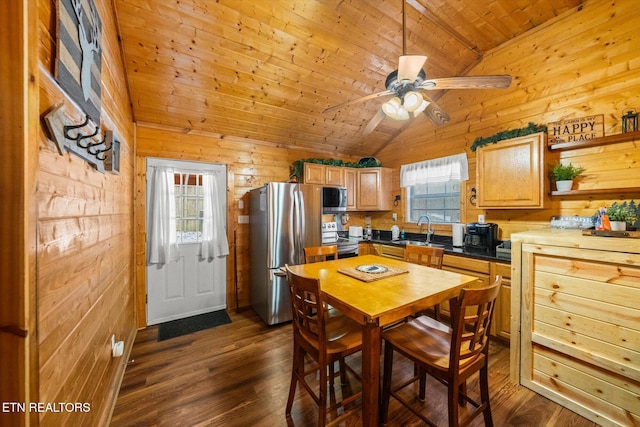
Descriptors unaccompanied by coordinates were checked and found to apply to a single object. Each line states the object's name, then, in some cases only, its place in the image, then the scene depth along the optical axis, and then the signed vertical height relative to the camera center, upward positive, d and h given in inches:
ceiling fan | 63.4 +35.6
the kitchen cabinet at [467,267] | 103.0 -24.9
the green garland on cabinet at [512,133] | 100.0 +33.3
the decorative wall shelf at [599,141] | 81.6 +25.0
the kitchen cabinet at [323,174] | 148.0 +24.1
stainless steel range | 140.9 -17.5
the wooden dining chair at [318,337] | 54.4 -31.8
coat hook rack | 33.5 +13.2
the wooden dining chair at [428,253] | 90.0 -15.8
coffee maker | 112.6 -12.1
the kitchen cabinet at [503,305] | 96.3 -37.5
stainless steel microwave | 145.4 +8.4
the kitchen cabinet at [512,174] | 96.5 +16.2
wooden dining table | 49.1 -19.5
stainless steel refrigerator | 117.1 -10.8
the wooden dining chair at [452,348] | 48.0 -32.1
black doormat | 110.0 -53.9
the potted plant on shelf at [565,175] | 91.6 +13.9
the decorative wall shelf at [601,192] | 80.5 +6.9
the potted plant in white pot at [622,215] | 73.2 -1.3
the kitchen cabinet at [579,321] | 59.2 -30.3
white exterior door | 120.3 -36.2
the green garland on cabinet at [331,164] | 151.0 +32.3
